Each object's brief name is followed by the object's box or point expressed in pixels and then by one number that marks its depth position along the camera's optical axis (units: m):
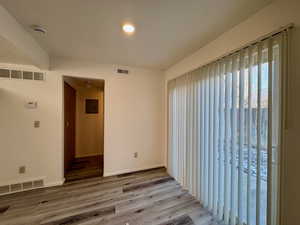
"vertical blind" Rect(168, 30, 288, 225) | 1.25
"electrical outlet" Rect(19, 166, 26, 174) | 2.40
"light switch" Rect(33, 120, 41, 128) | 2.48
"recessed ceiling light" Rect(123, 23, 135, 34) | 1.64
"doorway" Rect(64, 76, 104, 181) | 3.50
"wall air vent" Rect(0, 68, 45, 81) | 2.31
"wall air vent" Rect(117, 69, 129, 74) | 3.08
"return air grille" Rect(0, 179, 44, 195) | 2.30
